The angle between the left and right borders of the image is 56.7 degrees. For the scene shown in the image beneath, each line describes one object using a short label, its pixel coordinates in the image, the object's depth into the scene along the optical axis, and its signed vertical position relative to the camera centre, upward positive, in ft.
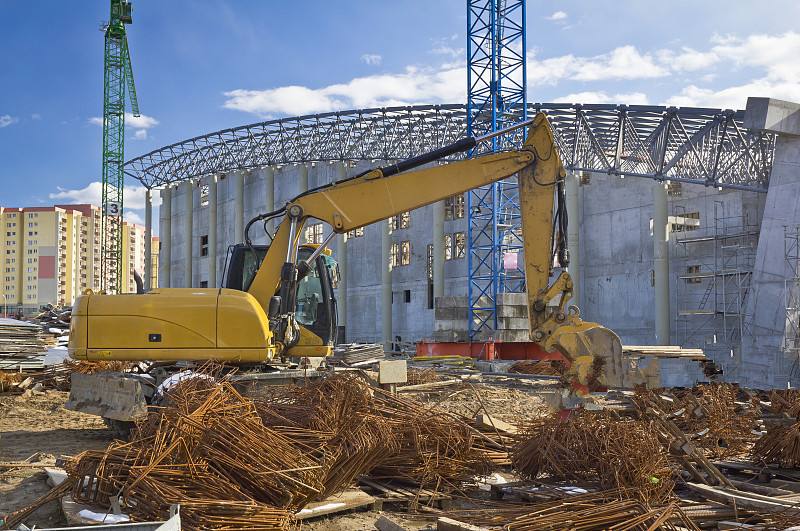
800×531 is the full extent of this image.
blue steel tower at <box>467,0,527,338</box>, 94.53 +24.55
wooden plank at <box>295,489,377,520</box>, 20.27 -5.88
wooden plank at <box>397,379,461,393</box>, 45.33 -5.67
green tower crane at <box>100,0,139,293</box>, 199.62 +52.36
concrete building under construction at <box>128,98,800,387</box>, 71.67 +8.41
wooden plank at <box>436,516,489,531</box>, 16.82 -5.26
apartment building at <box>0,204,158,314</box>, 370.73 +21.97
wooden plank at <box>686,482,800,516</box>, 19.07 -5.49
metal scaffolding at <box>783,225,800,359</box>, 68.49 +0.39
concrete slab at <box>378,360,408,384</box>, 36.01 -3.70
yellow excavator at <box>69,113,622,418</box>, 29.60 +0.26
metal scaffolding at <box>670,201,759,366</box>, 85.51 +1.71
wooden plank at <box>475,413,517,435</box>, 28.04 -4.88
